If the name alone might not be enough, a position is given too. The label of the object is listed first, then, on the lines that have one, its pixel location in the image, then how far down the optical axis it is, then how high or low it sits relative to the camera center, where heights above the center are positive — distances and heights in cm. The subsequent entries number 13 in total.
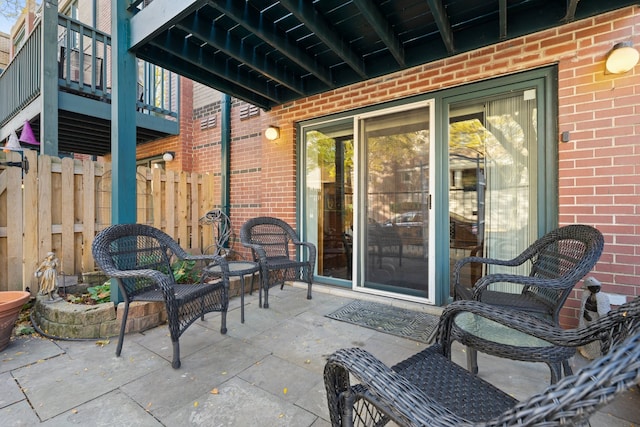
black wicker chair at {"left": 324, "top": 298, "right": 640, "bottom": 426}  51 -48
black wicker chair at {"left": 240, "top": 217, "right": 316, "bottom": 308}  296 -48
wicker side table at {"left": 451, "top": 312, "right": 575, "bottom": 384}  126 -65
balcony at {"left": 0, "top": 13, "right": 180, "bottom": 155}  419 +202
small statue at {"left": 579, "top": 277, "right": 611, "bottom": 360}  188 -65
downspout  471 +89
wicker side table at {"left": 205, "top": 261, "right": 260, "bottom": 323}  259 -56
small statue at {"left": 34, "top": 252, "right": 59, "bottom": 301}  237 -53
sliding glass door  247 +26
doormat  239 -101
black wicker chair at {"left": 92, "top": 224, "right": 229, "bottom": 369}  184 -45
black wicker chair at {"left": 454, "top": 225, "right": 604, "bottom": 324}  152 -38
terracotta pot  200 -74
